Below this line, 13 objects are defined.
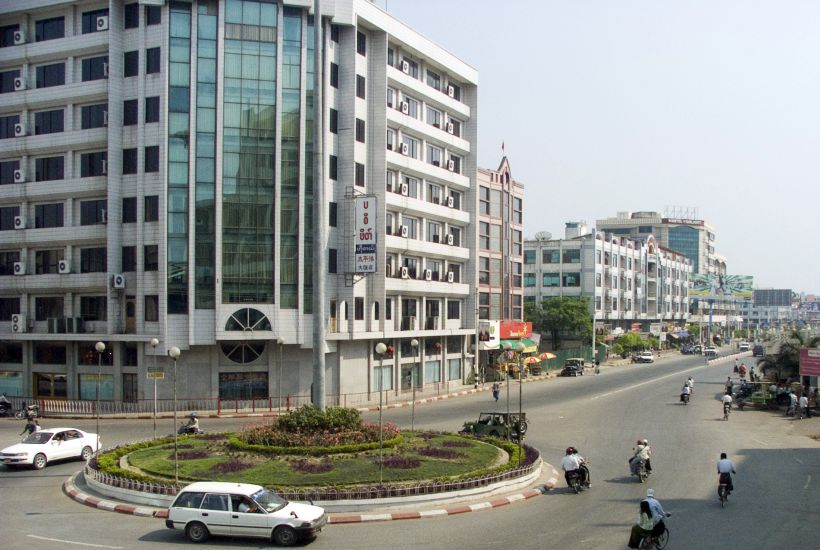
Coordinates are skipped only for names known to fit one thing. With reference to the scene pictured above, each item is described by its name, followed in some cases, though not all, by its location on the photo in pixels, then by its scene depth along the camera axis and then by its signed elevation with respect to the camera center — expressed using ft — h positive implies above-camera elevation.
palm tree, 206.80 -14.26
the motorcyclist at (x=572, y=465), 91.25 -18.57
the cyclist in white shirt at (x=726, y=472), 84.89 -18.01
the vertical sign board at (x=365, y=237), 177.88 +15.06
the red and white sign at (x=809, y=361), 184.14 -13.59
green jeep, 126.41 -19.86
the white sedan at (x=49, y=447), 103.50 -19.44
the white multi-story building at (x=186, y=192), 169.58 +25.03
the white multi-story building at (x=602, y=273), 395.34 +16.17
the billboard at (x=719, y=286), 570.46 +13.04
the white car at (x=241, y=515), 68.90 -18.51
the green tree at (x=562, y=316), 345.92 -5.58
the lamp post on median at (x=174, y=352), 96.37 -5.91
